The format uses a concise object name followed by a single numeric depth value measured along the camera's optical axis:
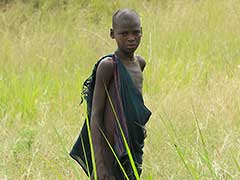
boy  7.11
